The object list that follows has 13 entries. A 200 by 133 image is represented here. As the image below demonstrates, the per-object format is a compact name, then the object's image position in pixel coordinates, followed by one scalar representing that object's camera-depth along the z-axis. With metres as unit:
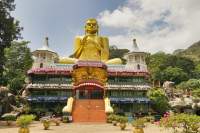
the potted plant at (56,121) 13.21
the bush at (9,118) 13.36
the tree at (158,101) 18.50
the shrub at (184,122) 6.65
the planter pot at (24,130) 8.50
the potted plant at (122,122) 11.44
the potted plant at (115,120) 13.38
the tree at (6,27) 14.05
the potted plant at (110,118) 14.68
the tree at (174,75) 29.13
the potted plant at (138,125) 8.55
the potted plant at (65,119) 14.91
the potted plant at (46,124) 11.35
